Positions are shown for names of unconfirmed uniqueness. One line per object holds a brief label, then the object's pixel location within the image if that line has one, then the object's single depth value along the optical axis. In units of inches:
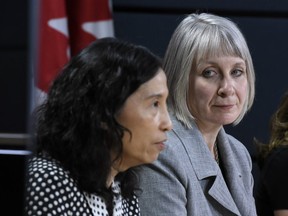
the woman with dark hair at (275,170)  165.3
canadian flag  174.5
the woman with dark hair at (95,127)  143.6
